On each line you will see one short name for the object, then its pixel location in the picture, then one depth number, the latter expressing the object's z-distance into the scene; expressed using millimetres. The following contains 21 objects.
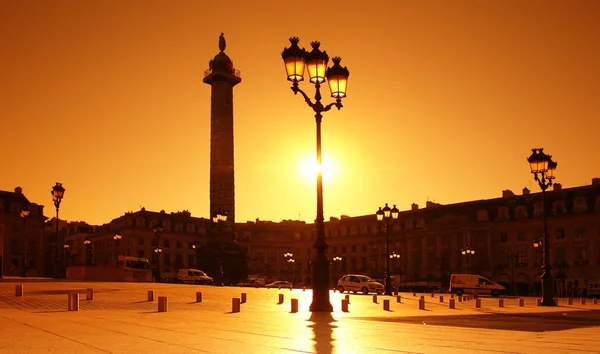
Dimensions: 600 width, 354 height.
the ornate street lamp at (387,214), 47312
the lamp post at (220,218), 63050
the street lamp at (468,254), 88188
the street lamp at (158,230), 70062
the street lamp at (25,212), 58625
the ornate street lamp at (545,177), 32062
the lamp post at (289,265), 135375
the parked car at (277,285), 80750
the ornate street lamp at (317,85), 20938
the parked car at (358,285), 55697
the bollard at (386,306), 26798
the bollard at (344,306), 23609
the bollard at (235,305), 22562
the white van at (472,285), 60500
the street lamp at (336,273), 117938
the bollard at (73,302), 21484
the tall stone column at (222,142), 82062
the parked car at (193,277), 73000
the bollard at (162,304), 21703
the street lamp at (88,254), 139638
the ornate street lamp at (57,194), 50094
